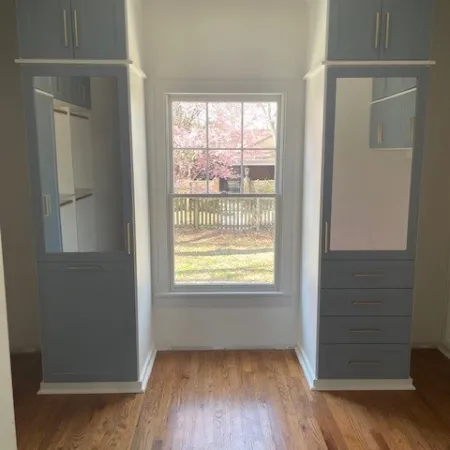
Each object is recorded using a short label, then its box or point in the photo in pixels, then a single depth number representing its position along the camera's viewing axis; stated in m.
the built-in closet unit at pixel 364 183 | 2.59
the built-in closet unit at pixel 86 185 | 2.52
